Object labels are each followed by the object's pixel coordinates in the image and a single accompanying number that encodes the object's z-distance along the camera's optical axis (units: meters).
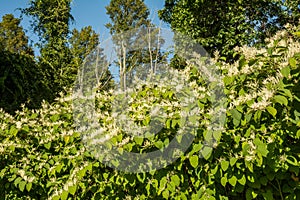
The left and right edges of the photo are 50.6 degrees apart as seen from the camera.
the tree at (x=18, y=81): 5.63
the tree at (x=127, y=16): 17.55
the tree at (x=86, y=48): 15.56
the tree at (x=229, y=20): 9.03
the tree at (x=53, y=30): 13.34
